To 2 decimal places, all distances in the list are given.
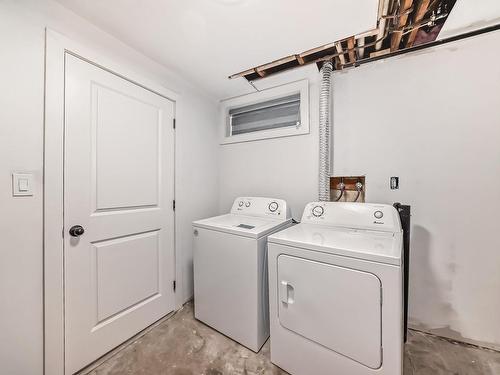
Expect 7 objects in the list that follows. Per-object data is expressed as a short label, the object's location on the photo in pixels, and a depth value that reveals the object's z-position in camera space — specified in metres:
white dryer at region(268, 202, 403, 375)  1.00
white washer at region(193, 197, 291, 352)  1.48
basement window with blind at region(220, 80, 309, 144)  2.03
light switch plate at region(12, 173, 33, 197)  1.08
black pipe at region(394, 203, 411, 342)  1.42
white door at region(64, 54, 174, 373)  1.30
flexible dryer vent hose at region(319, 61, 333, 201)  1.78
